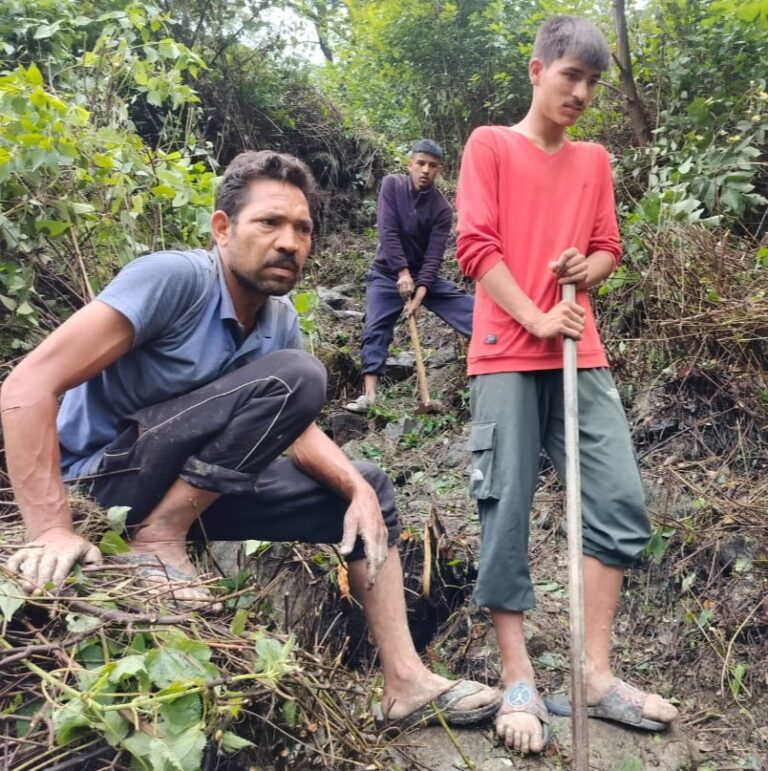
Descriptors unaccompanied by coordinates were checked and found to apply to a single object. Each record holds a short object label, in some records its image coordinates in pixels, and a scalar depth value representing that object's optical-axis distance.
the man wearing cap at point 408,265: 5.36
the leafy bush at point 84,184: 3.05
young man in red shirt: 2.25
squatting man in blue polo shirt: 2.05
